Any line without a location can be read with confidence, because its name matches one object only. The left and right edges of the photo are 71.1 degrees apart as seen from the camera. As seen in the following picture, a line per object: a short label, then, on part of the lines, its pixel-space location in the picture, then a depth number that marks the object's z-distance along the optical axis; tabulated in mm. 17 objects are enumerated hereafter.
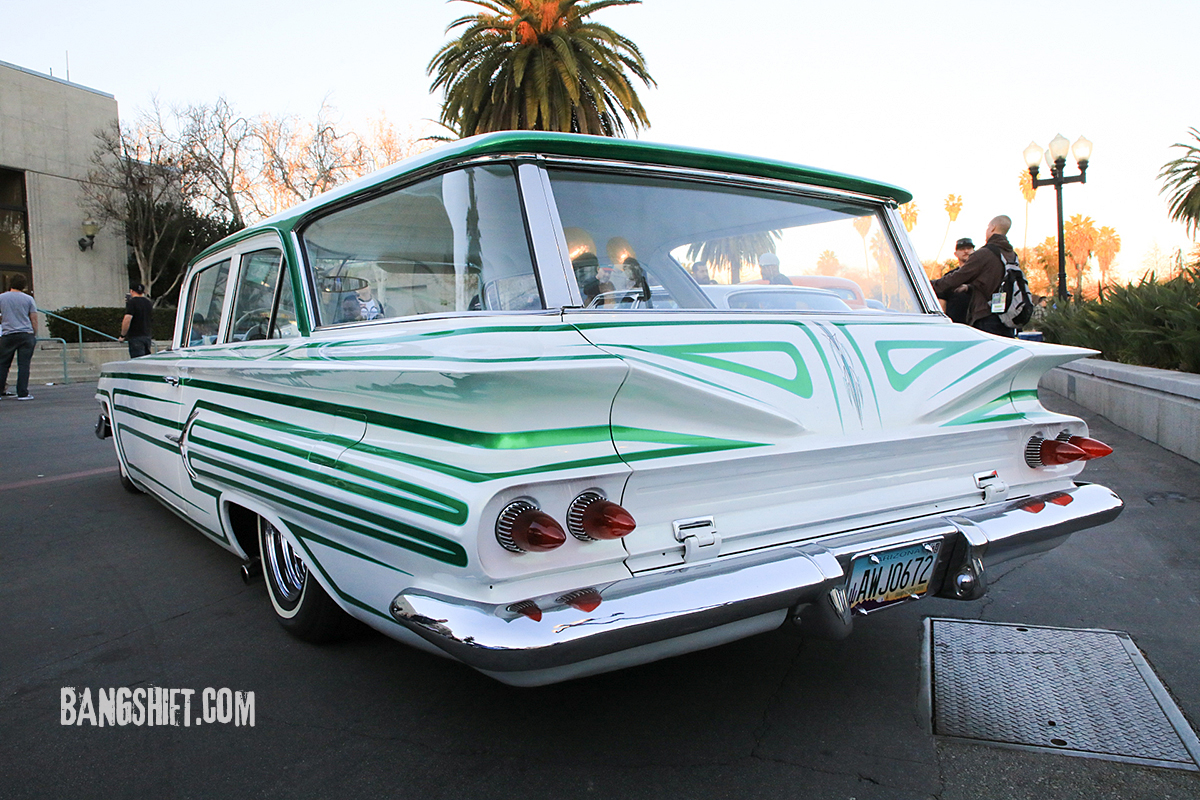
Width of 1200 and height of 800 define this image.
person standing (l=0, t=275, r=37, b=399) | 11539
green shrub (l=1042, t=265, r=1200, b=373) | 7273
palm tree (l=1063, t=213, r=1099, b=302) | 65688
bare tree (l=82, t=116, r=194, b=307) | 24203
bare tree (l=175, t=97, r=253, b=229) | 27734
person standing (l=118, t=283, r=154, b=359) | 11867
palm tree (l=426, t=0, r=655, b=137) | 21578
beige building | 22469
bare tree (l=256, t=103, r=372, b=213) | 31078
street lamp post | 14732
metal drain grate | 2346
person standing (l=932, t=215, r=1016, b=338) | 7574
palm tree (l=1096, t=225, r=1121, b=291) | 76619
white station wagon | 1979
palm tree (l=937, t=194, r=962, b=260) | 42438
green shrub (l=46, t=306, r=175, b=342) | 21547
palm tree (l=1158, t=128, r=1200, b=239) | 32344
